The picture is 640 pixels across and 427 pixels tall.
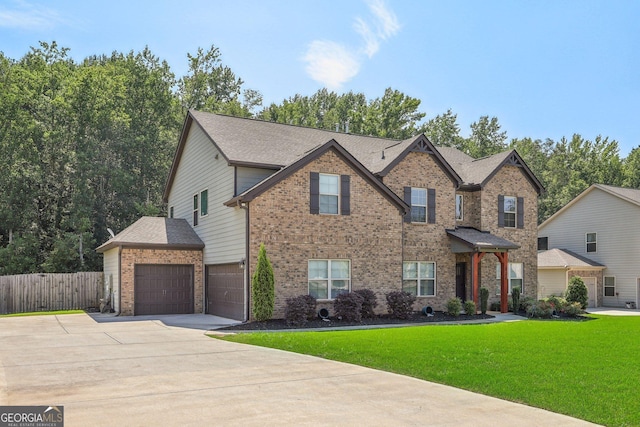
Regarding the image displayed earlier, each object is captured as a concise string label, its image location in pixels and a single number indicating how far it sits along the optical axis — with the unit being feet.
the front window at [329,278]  67.31
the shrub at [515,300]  80.97
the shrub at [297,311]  61.36
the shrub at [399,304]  69.97
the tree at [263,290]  61.57
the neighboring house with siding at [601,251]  105.70
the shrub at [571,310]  78.28
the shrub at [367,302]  67.92
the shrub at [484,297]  79.46
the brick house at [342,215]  65.98
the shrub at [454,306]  73.46
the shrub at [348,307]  65.10
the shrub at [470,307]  74.95
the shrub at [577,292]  98.58
